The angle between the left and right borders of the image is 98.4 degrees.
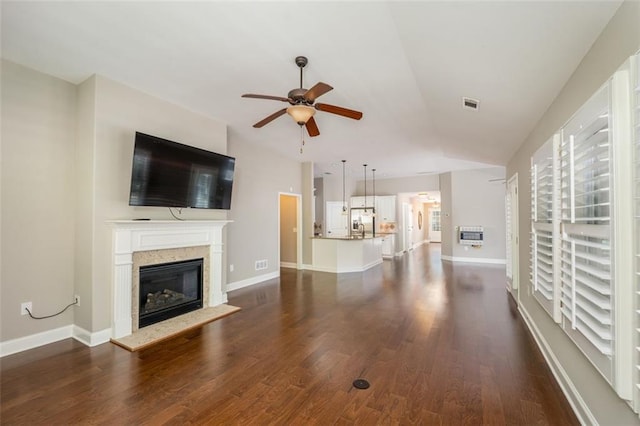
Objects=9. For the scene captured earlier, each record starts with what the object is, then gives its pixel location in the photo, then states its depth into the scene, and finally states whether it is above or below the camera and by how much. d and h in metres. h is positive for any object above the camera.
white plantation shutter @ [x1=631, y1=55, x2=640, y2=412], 1.24 +0.08
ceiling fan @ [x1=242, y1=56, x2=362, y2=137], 2.60 +1.14
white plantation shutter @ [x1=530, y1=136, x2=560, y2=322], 2.35 -0.09
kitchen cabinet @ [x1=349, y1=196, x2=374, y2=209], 10.73 +0.58
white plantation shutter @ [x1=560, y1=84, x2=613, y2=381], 1.50 -0.10
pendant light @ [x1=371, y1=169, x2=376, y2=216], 9.81 +0.99
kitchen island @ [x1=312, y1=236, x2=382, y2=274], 7.18 -1.02
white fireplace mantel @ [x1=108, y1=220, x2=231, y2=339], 3.29 -0.36
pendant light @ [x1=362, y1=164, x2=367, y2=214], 10.54 +0.87
